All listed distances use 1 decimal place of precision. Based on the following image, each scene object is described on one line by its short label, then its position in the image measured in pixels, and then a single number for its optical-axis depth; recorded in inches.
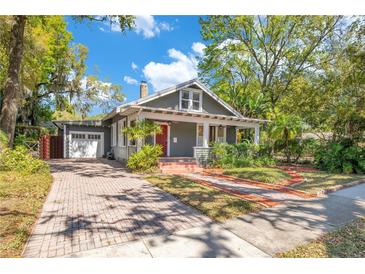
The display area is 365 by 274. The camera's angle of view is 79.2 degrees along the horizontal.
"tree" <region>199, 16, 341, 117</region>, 776.3
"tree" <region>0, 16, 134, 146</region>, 391.2
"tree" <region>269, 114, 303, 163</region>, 583.5
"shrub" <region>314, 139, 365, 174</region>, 458.6
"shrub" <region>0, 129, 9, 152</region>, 356.8
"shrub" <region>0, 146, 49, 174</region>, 343.6
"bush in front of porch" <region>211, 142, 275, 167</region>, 522.0
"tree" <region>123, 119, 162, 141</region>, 429.4
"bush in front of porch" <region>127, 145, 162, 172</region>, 423.2
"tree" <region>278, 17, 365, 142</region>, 486.2
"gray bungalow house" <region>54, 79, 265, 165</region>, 515.3
